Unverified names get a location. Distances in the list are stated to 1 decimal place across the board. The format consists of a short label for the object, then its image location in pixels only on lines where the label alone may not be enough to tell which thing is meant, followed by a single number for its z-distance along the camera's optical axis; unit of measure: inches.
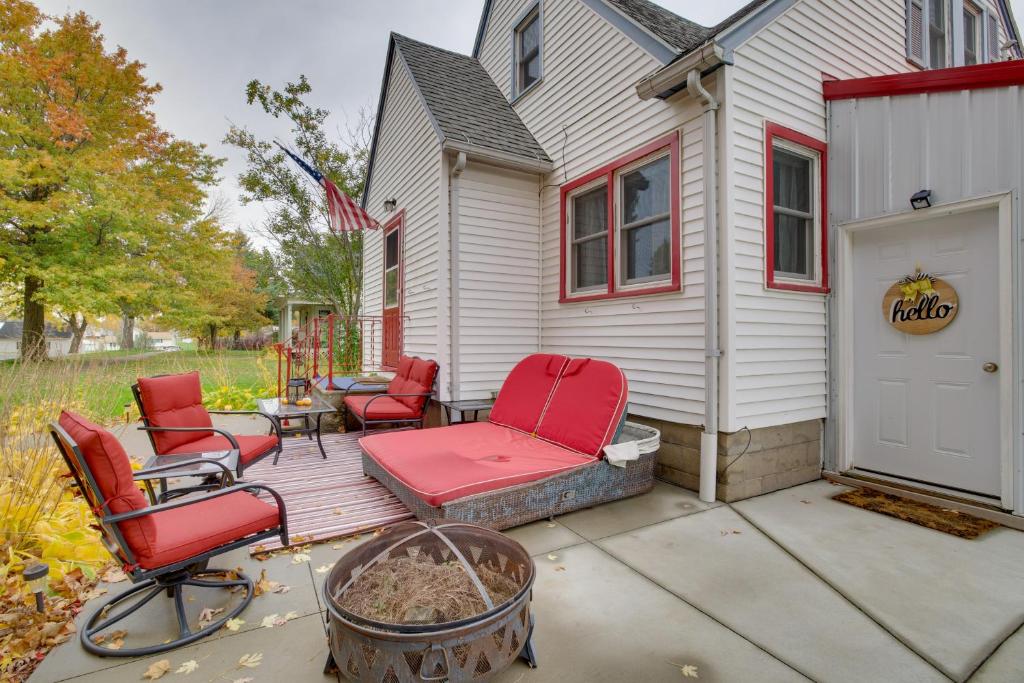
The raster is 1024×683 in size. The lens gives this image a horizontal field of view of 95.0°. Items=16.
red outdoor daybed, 128.2
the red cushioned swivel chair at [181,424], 150.3
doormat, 133.0
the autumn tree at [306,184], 531.8
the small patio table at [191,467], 106.7
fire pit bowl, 62.9
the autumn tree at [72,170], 466.0
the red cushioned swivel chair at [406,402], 216.7
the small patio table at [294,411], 195.3
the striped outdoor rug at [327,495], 133.0
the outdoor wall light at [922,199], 152.8
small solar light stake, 82.4
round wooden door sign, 152.9
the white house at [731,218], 156.0
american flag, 273.9
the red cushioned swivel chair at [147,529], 77.8
